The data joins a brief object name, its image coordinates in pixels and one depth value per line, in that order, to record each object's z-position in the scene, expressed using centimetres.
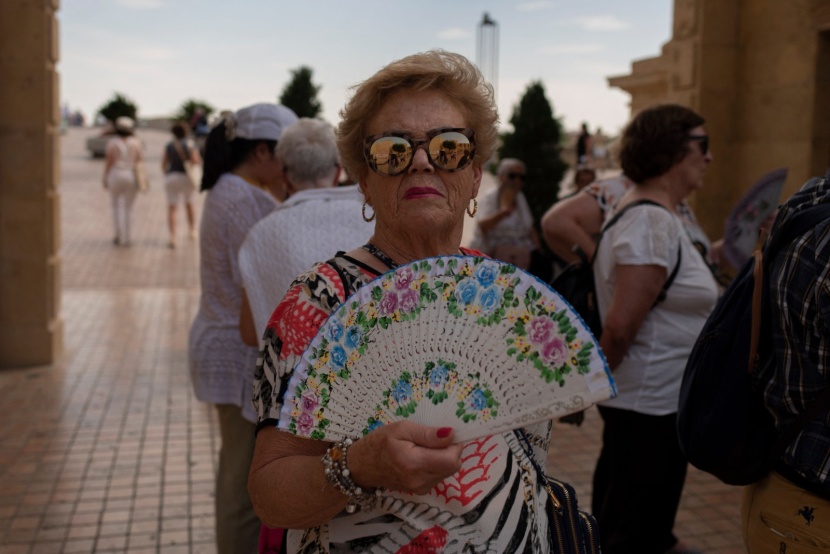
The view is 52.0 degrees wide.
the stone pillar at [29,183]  775
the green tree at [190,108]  4638
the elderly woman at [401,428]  161
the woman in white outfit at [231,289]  351
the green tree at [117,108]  4569
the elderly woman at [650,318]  348
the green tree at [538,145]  1159
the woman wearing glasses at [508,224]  791
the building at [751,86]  648
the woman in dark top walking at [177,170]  1570
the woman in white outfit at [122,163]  1570
